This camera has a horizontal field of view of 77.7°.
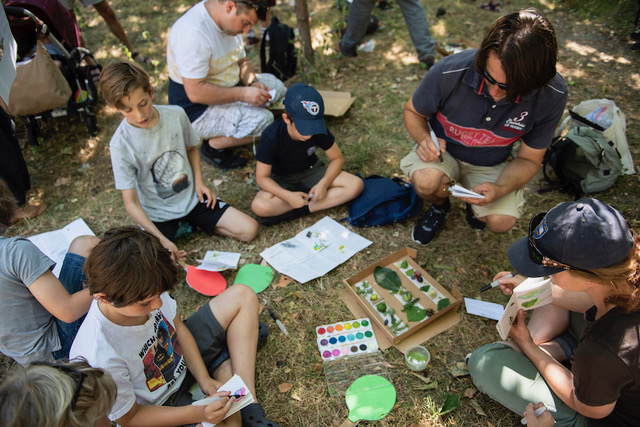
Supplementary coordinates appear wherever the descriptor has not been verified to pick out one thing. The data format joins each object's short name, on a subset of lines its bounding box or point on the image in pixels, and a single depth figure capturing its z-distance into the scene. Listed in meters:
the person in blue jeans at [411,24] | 4.61
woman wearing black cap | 1.39
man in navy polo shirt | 2.05
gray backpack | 3.15
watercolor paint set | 2.36
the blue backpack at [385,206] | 3.15
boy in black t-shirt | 3.06
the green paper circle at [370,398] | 2.10
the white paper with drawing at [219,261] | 2.81
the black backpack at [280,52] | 4.43
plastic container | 2.24
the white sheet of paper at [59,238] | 3.04
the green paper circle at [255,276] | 2.82
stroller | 3.62
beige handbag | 3.57
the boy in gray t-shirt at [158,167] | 2.47
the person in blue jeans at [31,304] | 1.72
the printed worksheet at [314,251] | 2.87
